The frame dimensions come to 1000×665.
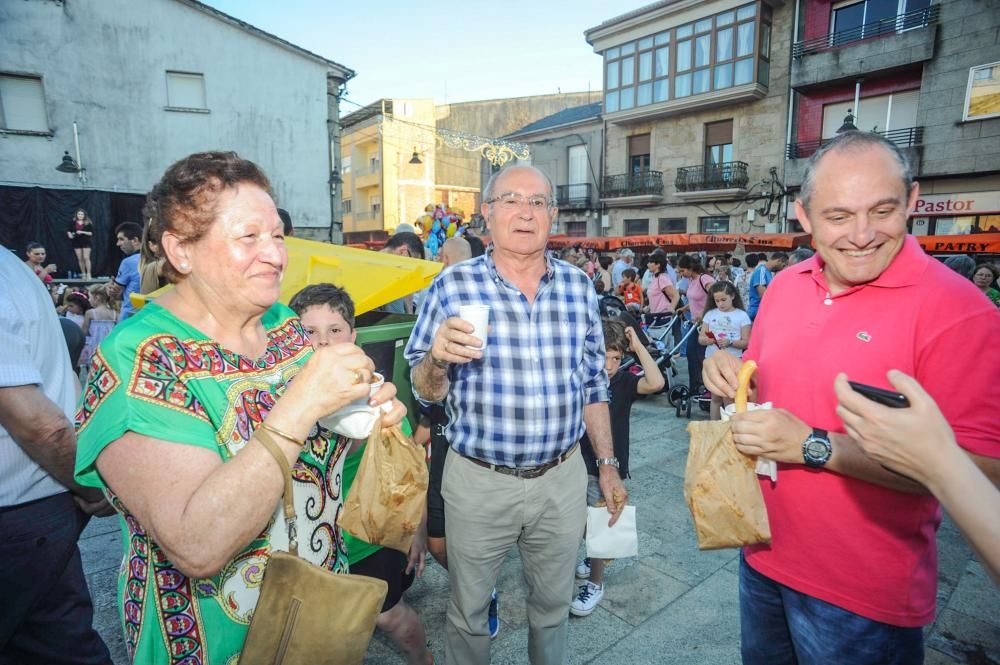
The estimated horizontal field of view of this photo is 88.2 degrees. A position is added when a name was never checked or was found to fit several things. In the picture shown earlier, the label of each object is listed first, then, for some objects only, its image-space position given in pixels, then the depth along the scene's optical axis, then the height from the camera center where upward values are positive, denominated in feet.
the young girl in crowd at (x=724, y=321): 19.66 -2.57
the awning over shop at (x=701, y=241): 47.03 +1.35
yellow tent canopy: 10.80 -0.47
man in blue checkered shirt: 7.36 -2.37
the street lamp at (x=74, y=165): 43.45 +7.26
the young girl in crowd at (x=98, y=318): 20.22 -2.67
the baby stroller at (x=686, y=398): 21.80 -6.08
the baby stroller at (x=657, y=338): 14.02 -4.07
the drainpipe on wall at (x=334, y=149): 57.31 +11.47
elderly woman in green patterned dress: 3.83 -1.34
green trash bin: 10.82 -2.12
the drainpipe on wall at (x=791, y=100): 64.85 +19.34
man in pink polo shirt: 4.55 -1.47
